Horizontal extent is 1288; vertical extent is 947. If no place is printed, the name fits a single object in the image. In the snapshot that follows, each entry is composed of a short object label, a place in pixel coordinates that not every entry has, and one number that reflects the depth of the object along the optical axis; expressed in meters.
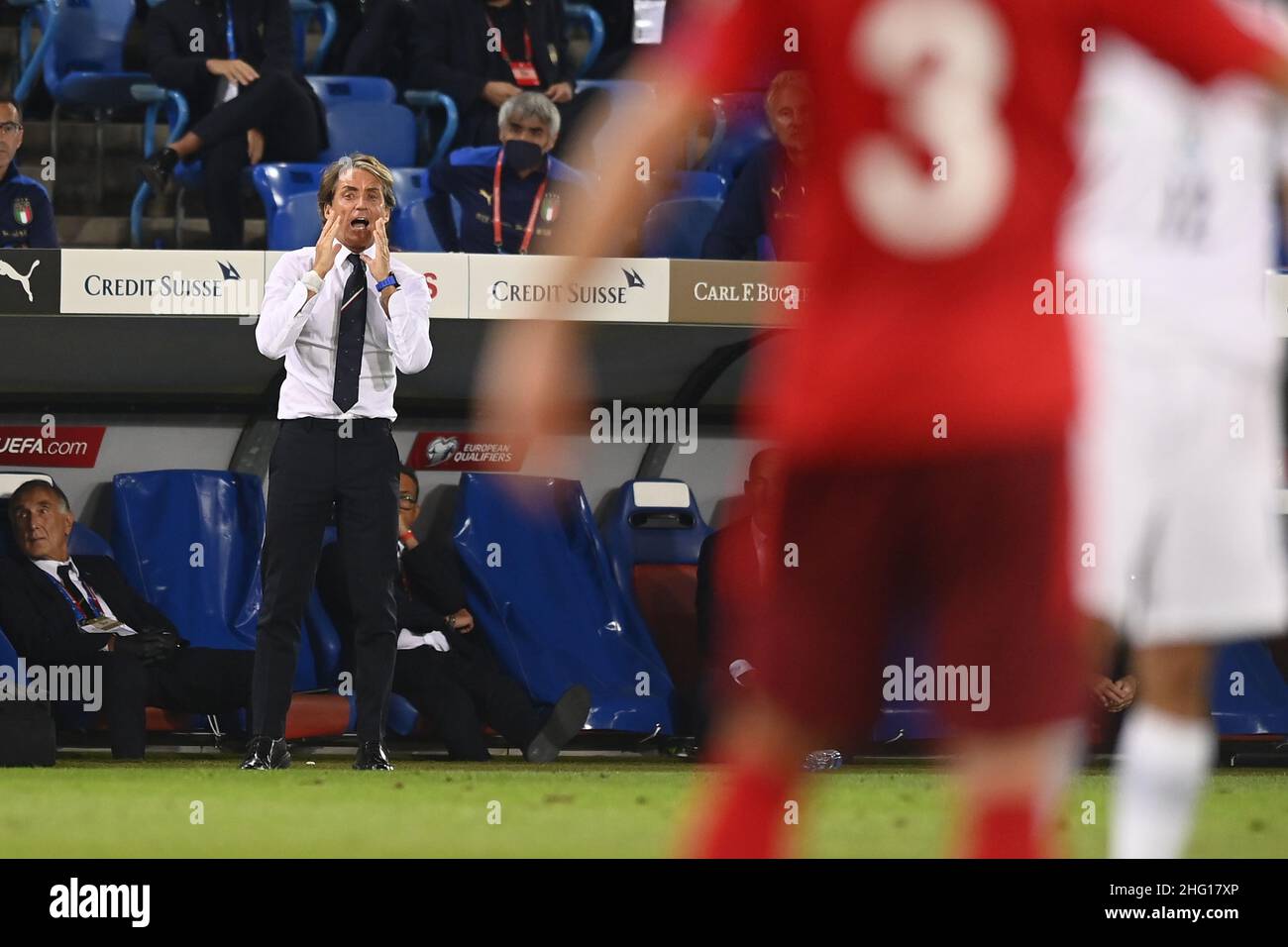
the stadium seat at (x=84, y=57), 19.09
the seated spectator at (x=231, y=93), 17.11
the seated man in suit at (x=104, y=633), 14.23
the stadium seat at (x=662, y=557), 16.92
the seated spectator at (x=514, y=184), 15.95
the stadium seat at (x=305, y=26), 20.50
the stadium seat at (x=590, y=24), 20.95
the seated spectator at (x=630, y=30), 21.00
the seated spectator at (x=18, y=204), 15.30
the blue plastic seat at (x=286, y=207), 16.55
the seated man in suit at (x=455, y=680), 14.78
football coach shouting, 11.84
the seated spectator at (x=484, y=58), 18.67
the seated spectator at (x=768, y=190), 15.37
